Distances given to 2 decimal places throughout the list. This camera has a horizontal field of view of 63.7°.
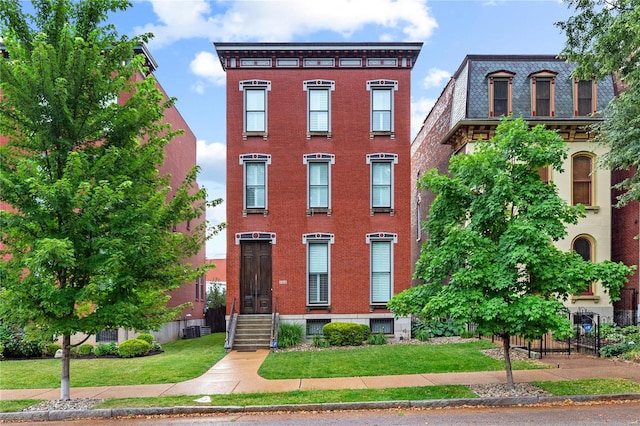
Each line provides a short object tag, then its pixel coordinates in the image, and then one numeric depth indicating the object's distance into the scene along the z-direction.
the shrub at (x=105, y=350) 17.53
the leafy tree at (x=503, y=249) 10.07
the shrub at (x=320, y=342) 18.19
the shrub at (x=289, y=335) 18.38
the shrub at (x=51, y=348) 16.94
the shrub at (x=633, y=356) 13.98
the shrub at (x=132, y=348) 17.34
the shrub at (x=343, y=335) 18.39
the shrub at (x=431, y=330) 19.43
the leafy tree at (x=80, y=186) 9.67
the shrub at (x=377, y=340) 18.66
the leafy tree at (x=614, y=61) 14.45
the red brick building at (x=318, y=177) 20.48
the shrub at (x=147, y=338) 18.55
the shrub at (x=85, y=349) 17.45
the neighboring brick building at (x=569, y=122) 21.08
